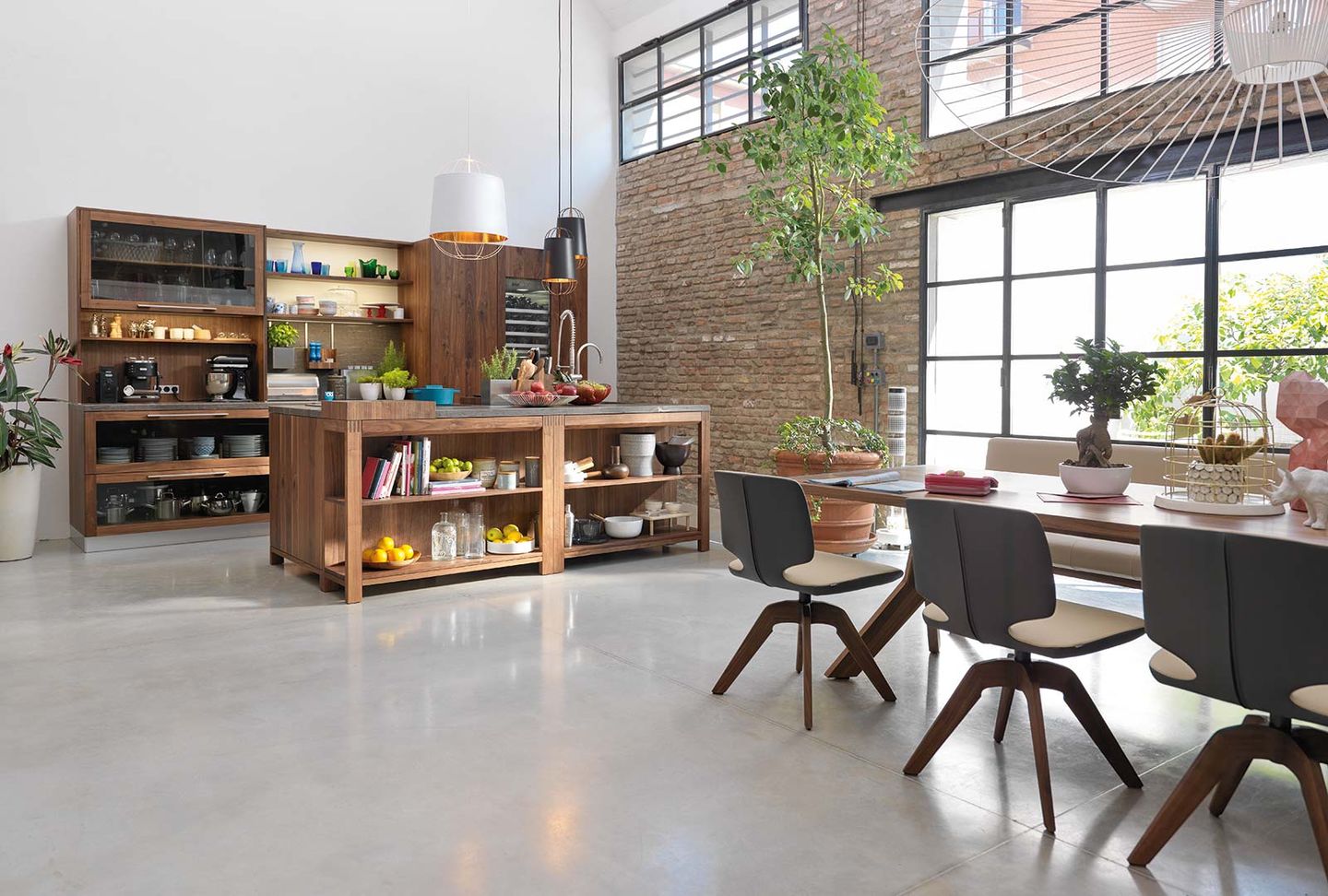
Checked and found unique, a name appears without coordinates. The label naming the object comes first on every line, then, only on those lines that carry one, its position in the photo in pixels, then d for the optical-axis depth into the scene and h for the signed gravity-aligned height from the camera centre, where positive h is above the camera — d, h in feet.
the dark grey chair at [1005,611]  8.02 -1.68
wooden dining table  8.25 -0.90
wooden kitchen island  15.98 -1.11
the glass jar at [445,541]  17.42 -2.19
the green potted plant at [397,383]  20.99 +0.93
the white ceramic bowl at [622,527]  19.56 -2.18
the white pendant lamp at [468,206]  17.16 +3.86
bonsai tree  9.96 +0.35
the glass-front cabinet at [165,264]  21.39 +3.66
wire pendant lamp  5.75 +2.55
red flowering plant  19.39 -0.01
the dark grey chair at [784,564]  10.34 -1.66
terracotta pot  19.52 -2.02
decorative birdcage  8.94 -0.53
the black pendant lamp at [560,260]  20.15 +3.40
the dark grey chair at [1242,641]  6.21 -1.51
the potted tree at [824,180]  18.69 +5.04
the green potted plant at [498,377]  19.95 +0.97
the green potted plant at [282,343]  24.12 +1.98
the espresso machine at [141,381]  21.94 +0.94
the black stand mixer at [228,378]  22.93 +1.05
